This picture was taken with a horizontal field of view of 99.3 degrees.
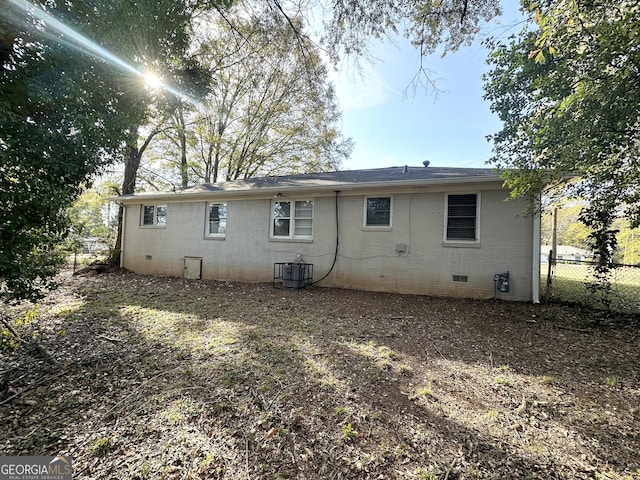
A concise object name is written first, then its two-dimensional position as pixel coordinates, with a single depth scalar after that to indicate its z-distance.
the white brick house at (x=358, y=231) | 6.33
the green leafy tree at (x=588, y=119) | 2.71
